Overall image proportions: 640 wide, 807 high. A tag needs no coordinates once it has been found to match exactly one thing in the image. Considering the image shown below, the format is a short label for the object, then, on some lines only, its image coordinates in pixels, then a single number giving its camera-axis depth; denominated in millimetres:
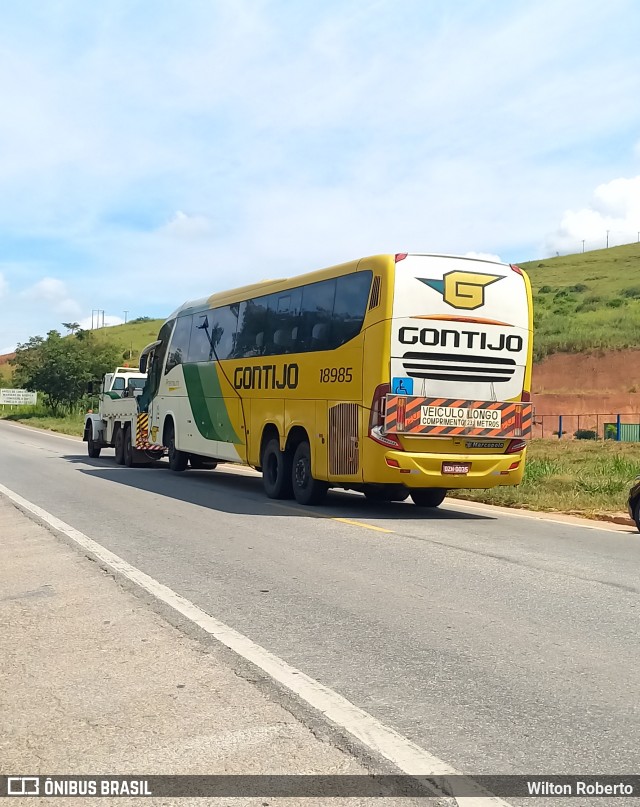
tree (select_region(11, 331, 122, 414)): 72500
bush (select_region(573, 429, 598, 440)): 44688
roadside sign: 86625
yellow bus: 13438
